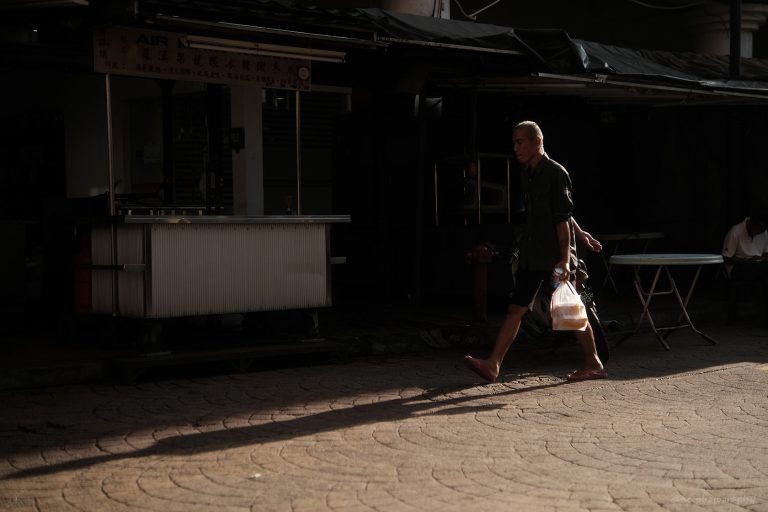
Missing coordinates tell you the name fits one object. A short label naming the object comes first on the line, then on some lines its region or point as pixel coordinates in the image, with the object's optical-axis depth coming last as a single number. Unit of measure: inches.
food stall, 328.5
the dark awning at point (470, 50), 331.6
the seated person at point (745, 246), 491.8
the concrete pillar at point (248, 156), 493.4
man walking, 315.3
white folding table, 385.1
